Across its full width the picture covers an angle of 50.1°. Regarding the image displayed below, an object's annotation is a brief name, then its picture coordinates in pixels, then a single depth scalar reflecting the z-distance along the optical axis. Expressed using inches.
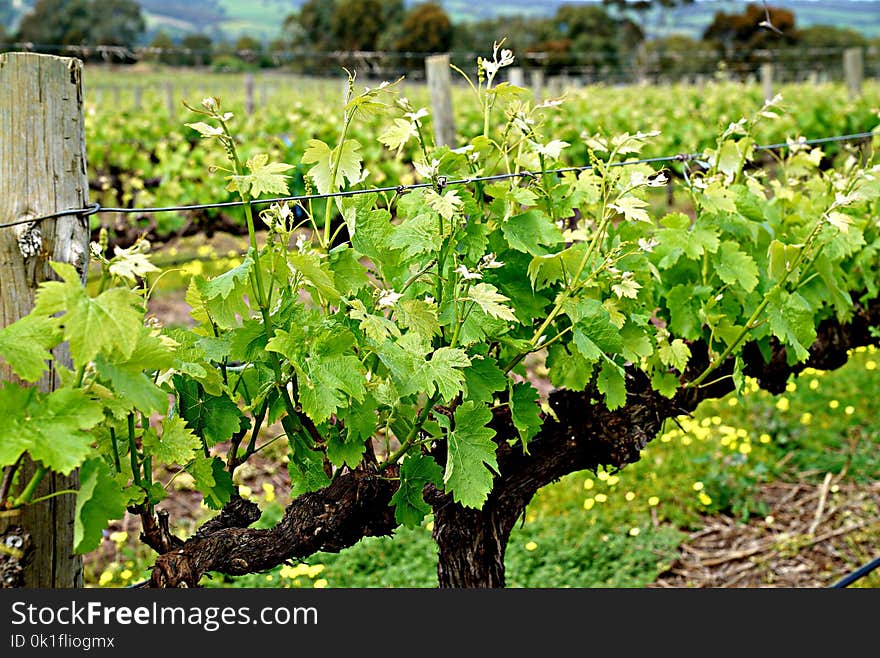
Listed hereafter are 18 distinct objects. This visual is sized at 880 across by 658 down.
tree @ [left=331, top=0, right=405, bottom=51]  2472.9
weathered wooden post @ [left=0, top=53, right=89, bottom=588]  67.7
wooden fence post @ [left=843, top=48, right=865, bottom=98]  558.3
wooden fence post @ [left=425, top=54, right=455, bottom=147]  221.3
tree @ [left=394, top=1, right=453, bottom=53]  2356.1
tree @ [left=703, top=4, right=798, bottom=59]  2228.1
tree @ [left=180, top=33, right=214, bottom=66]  2318.3
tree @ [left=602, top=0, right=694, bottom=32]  2182.3
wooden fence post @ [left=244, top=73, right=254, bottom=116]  634.4
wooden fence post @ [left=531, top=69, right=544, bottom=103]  579.2
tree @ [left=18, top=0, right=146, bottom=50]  2347.4
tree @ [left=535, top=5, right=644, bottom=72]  2327.8
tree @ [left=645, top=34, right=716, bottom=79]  1921.9
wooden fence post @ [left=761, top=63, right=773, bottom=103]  570.1
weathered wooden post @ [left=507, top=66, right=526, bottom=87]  460.9
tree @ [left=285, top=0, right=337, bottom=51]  2645.2
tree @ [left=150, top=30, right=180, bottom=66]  1552.7
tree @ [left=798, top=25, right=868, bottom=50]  2587.1
